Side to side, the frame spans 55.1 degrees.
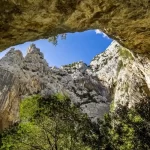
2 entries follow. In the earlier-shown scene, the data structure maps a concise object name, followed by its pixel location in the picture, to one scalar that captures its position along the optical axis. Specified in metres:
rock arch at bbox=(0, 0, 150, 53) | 5.57
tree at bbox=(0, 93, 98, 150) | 13.50
